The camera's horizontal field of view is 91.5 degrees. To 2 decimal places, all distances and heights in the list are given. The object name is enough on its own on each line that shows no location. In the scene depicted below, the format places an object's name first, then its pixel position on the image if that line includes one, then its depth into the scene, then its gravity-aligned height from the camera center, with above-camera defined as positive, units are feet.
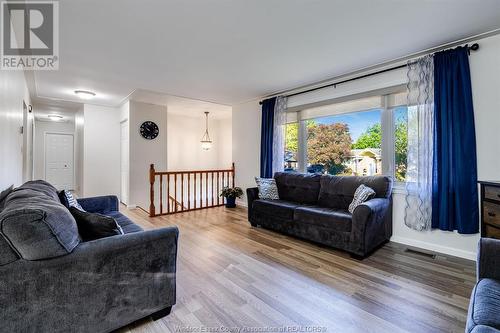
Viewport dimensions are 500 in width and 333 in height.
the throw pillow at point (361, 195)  9.86 -1.15
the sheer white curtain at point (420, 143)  9.54 +1.01
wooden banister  15.78 -1.63
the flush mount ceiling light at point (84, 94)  15.26 +4.72
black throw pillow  5.27 -1.33
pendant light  25.06 +3.25
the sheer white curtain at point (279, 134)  15.29 +2.10
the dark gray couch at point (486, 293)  3.42 -2.09
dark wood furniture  7.21 -1.24
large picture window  11.21 +1.57
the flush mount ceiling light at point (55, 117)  23.64 +5.00
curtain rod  8.68 +4.41
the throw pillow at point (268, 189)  13.47 -1.21
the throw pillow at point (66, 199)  7.49 -1.02
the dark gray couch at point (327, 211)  9.09 -1.90
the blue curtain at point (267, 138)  15.70 +1.89
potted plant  17.99 -2.02
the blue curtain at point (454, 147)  8.68 +0.75
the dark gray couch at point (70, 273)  4.04 -2.05
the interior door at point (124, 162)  18.39 +0.38
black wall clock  17.85 +2.74
